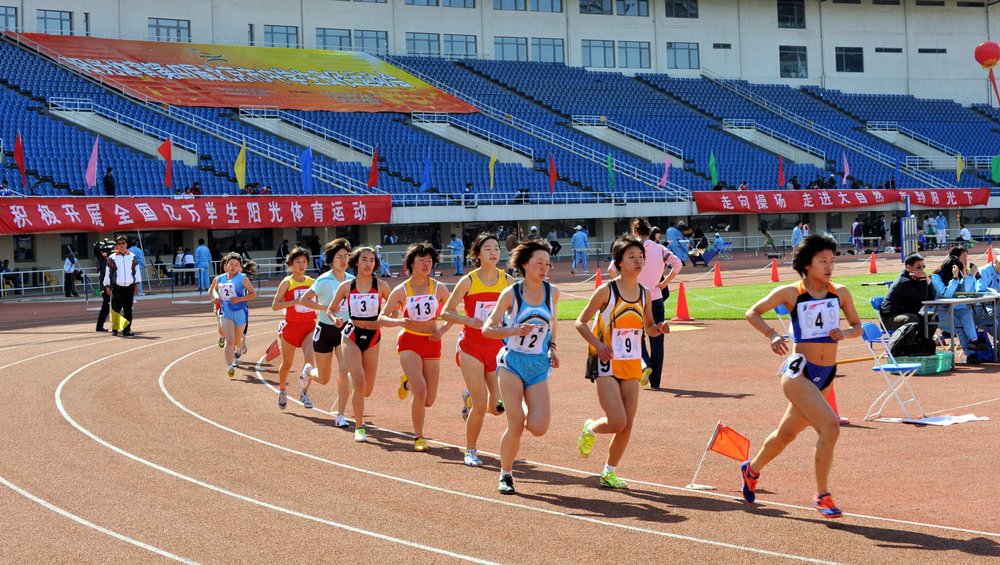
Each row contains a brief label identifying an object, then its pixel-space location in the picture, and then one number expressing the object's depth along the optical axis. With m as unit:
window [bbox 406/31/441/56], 66.81
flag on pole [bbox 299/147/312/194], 45.34
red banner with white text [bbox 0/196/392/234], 38.09
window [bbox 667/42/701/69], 74.06
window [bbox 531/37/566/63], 70.38
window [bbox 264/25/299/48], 63.84
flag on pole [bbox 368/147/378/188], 47.97
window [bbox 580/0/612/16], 71.25
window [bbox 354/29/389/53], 65.50
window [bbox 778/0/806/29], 76.06
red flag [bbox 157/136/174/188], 43.06
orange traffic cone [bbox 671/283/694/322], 24.39
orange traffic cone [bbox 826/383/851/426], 11.60
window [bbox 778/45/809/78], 76.56
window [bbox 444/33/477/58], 68.12
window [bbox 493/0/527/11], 68.66
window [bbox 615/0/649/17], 72.00
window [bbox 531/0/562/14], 69.94
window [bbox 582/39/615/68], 71.69
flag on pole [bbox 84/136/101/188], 40.38
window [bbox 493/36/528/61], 69.44
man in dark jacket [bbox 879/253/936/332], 16.11
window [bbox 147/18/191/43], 60.50
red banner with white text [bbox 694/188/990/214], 56.44
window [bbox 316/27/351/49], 64.50
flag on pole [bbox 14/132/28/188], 40.56
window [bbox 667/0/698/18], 73.38
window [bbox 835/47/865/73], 77.56
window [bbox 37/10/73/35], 57.88
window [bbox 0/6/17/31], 56.59
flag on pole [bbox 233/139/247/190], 43.88
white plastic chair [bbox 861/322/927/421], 12.37
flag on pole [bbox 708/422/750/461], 9.35
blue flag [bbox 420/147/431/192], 49.78
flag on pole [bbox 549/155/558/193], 52.56
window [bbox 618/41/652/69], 72.69
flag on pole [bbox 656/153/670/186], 55.69
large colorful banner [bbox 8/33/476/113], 54.50
